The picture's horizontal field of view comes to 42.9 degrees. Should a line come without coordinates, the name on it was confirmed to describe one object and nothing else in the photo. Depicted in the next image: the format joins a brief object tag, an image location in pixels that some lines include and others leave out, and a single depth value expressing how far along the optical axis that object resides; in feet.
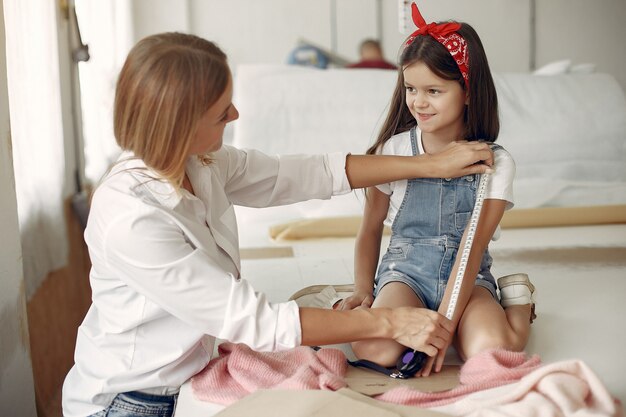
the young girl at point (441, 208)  5.18
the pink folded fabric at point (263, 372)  4.26
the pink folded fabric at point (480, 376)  4.14
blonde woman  4.06
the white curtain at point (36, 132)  7.46
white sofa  10.60
